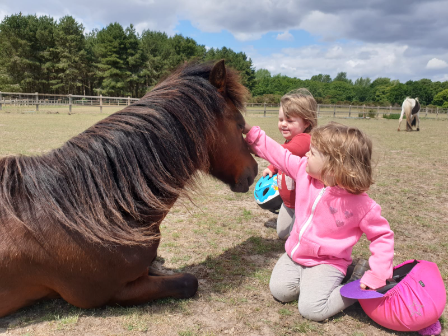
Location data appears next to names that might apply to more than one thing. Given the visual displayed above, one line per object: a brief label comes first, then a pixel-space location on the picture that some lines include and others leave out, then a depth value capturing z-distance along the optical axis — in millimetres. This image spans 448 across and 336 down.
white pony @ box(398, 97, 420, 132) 18859
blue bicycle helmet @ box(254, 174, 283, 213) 3659
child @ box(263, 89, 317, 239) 3016
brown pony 1826
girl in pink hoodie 2092
